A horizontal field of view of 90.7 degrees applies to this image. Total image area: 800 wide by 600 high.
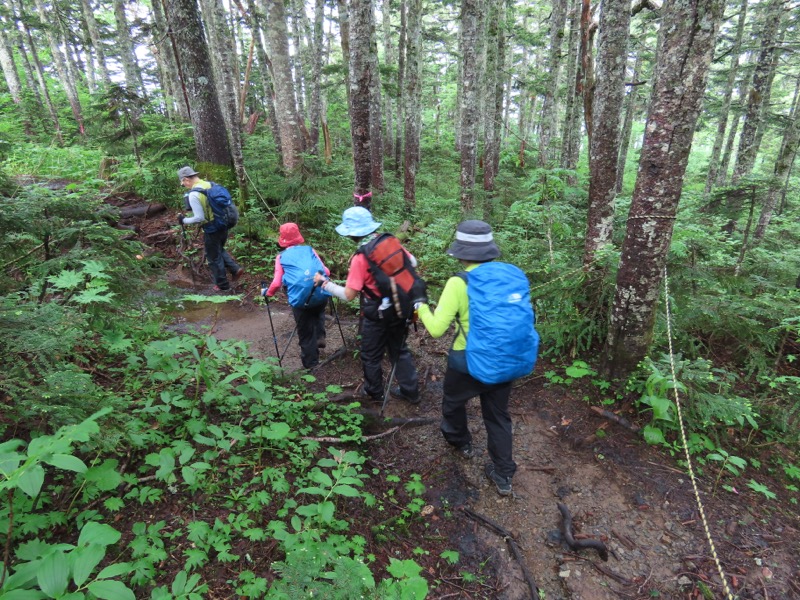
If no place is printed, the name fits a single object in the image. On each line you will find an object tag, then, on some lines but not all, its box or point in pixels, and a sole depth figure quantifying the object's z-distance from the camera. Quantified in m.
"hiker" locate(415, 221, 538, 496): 3.43
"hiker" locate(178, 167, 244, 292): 7.49
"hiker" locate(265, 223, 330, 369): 5.07
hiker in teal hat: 4.41
